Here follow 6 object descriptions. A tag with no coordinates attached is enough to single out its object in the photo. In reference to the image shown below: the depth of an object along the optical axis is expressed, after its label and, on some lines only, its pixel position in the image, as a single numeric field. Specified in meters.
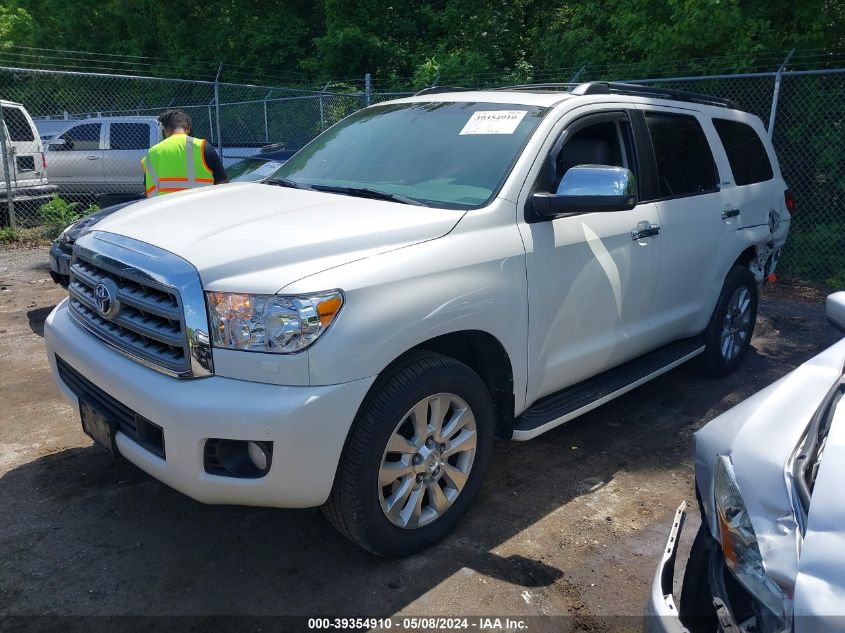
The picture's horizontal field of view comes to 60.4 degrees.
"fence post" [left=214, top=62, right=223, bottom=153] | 12.33
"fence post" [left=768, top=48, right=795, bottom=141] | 7.95
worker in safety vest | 5.99
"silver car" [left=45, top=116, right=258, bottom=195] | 13.12
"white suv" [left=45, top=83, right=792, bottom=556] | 2.62
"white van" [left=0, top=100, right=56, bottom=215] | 10.08
